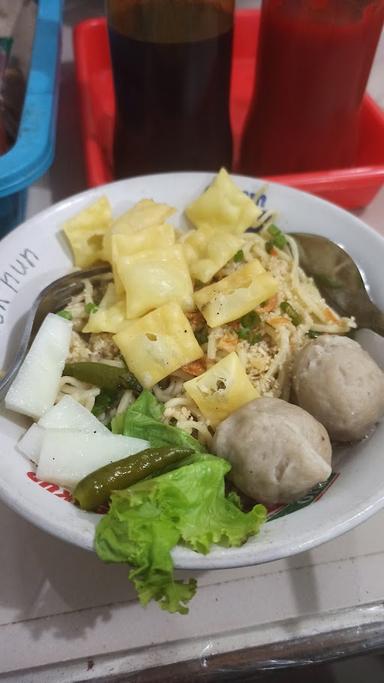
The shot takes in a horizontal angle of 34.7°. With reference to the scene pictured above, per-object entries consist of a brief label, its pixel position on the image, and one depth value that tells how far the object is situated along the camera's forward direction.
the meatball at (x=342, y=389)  0.24
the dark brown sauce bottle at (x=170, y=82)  0.33
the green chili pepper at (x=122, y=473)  0.22
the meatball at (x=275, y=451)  0.22
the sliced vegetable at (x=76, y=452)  0.22
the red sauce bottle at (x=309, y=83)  0.32
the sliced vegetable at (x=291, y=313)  0.29
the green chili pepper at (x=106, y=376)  0.26
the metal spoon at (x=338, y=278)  0.28
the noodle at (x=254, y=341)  0.26
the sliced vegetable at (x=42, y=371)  0.24
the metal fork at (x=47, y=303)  0.25
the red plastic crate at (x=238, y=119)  0.36
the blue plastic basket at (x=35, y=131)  0.32
